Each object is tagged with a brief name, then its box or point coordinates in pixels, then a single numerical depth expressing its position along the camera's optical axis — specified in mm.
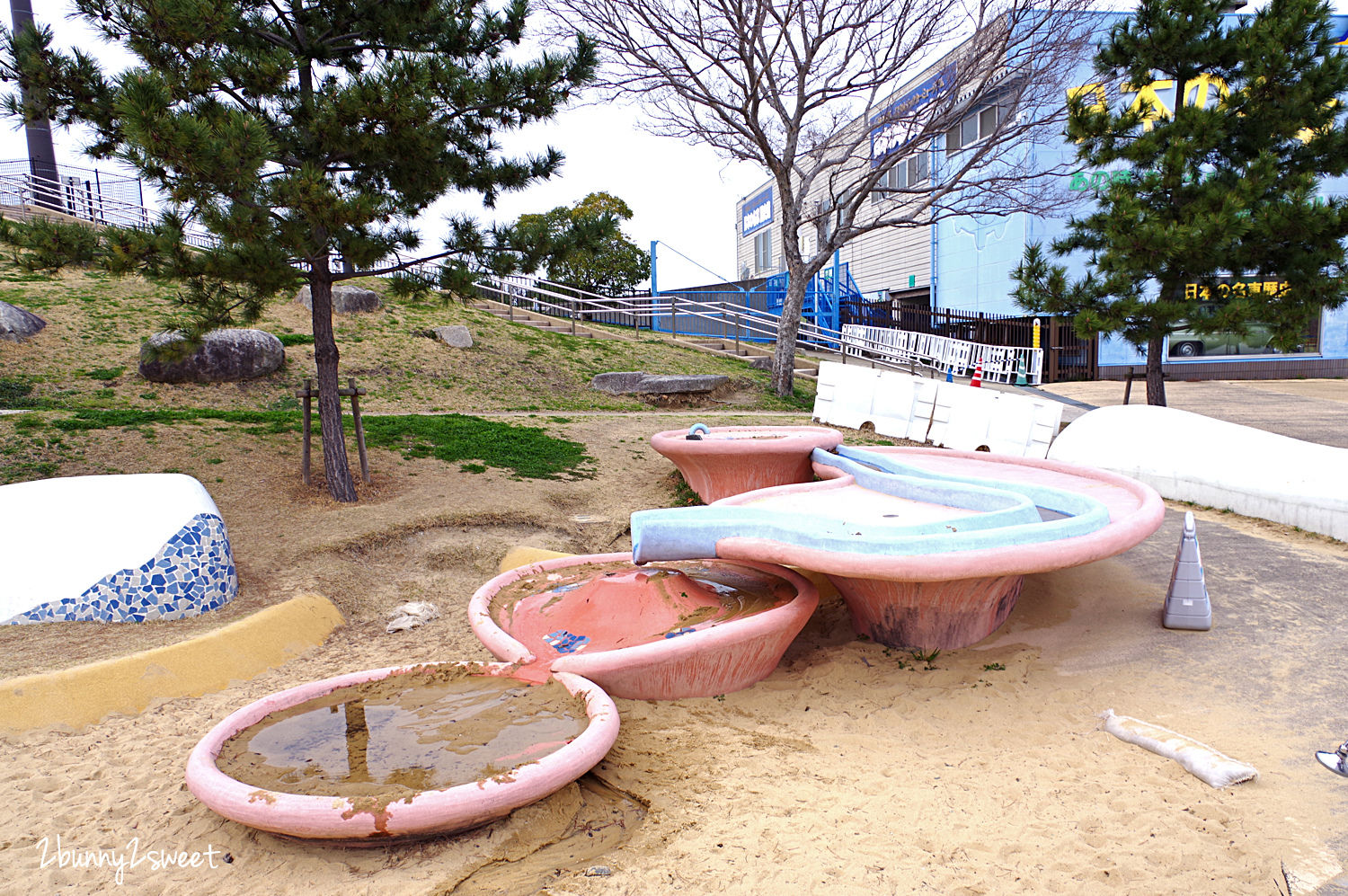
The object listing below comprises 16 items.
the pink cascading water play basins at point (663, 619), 2760
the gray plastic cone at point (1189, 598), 4477
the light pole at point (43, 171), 21172
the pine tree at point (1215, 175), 9461
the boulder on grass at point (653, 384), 13641
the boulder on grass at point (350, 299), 15977
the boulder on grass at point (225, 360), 11445
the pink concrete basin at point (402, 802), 2561
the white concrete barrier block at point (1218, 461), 6211
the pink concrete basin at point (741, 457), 7215
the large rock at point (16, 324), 11614
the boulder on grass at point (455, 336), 15594
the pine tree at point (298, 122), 5023
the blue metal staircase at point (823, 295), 22500
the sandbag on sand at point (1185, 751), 3004
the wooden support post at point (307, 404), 7383
